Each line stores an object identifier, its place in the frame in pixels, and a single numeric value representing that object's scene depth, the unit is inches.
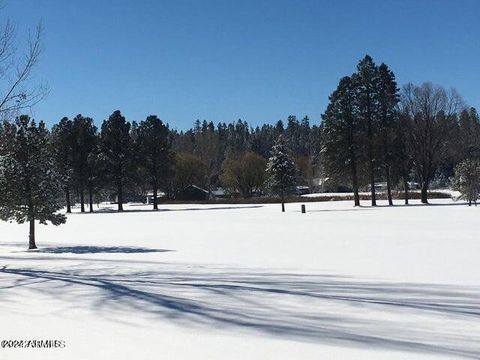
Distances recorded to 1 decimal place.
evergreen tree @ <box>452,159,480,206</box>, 1666.6
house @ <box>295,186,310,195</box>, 4347.9
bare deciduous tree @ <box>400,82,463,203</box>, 2108.8
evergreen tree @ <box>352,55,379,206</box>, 2071.9
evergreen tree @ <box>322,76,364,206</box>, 2098.9
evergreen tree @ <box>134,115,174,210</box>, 2576.3
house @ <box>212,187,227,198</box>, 4215.1
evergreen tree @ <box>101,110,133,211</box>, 2513.5
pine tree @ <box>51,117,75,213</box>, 2556.6
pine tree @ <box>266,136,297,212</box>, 2065.7
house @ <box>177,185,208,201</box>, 3673.7
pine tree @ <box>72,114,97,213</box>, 2571.4
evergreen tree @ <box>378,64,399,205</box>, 2053.4
